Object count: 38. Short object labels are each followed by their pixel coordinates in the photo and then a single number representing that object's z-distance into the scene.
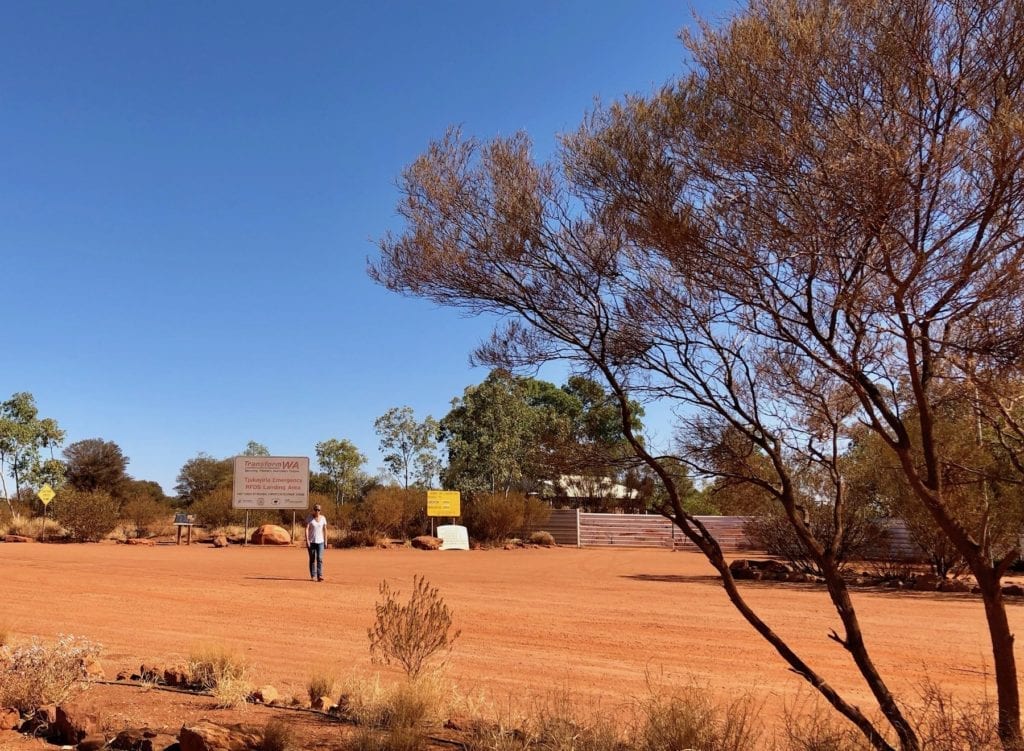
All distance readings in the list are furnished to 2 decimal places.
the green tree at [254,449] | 89.25
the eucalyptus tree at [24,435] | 53.03
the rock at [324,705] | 8.30
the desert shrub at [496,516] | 49.12
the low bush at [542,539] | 50.31
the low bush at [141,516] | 48.03
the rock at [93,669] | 9.15
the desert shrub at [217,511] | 49.31
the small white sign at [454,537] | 44.00
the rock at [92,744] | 6.41
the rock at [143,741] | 6.31
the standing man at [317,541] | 23.00
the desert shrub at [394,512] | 46.84
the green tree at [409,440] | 64.50
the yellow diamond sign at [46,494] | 42.72
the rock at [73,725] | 6.75
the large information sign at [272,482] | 44.22
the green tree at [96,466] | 60.34
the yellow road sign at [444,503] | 46.78
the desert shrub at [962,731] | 5.47
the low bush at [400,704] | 7.25
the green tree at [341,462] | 72.75
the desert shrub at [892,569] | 26.12
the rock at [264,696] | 8.47
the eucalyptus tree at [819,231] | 5.23
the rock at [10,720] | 7.08
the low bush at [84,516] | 42.06
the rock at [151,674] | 9.11
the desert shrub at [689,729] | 6.12
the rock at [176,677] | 9.14
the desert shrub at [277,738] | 6.45
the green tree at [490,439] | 58.56
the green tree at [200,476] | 80.19
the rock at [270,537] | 43.50
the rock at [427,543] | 43.16
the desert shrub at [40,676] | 7.64
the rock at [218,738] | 5.95
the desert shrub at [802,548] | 26.56
